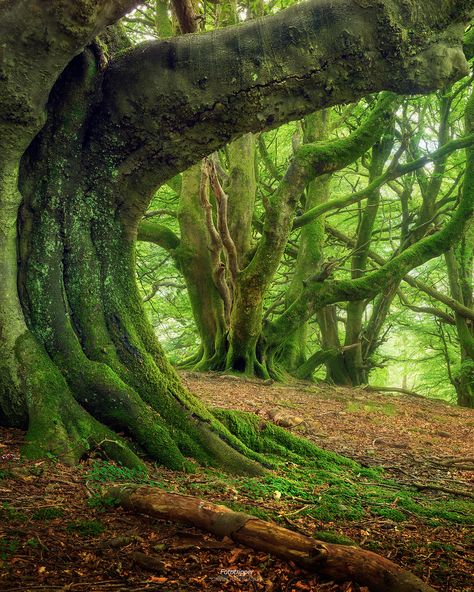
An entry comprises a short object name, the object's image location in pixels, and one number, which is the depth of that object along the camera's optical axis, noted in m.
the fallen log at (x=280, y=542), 2.14
